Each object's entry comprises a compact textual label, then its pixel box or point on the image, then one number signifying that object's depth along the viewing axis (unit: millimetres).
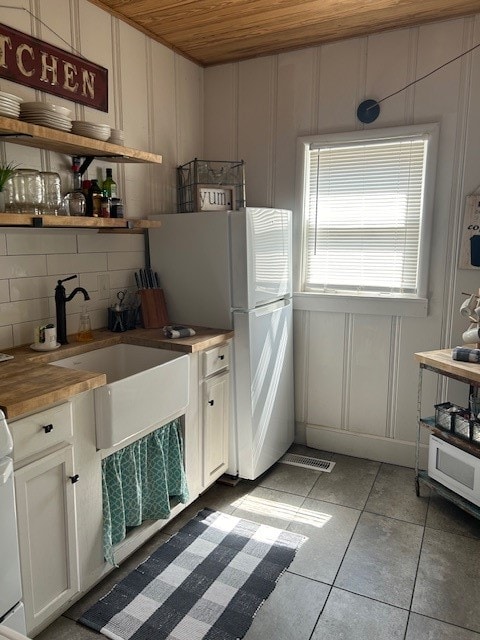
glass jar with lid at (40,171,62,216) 2195
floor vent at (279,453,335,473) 3174
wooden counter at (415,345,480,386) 2330
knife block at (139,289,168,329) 2857
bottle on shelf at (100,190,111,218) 2473
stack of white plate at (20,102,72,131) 2010
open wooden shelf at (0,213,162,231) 1924
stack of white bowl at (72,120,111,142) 2227
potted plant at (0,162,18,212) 2006
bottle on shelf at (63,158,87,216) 2375
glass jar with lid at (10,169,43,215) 2104
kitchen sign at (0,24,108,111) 2119
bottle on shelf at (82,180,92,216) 2465
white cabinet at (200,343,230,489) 2631
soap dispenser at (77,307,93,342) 2496
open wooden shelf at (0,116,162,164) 1892
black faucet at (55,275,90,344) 2406
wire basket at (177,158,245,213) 3082
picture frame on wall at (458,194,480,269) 2758
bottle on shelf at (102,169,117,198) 2564
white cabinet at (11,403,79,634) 1635
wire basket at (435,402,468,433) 2588
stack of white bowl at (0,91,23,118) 1869
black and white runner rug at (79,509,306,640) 1871
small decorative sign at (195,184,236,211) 3043
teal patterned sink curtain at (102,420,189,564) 2068
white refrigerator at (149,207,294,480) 2730
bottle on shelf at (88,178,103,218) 2459
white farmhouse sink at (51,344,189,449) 1939
